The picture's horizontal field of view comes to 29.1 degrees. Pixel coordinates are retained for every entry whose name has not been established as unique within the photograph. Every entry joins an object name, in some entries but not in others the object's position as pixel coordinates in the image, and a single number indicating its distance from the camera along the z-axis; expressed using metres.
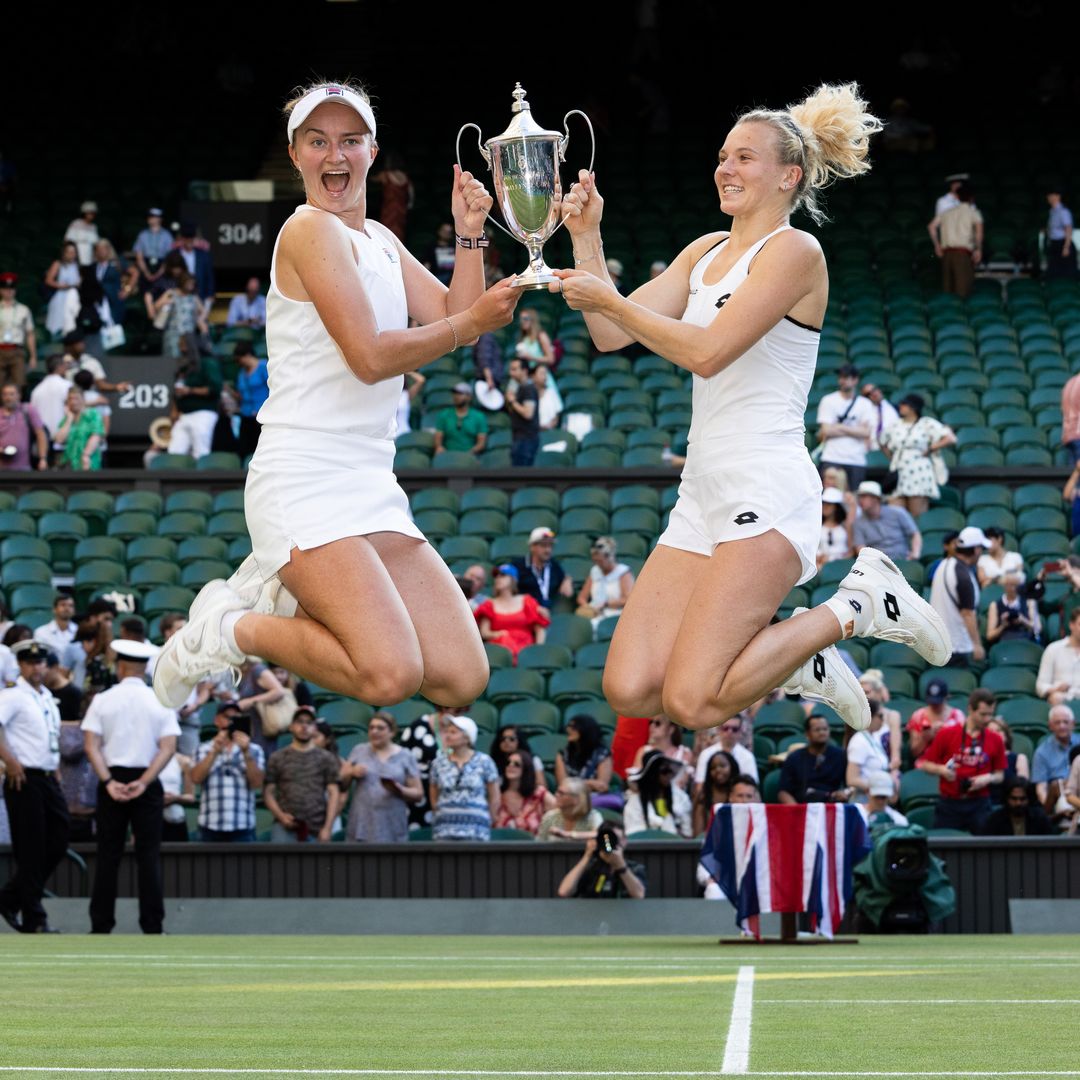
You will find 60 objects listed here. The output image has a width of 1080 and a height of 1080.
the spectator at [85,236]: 20.95
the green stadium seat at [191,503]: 17.39
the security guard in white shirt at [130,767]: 12.30
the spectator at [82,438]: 18.03
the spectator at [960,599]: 14.80
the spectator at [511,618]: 15.35
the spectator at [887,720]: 13.65
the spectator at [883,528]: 15.74
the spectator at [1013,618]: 15.12
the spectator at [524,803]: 13.80
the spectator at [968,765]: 13.40
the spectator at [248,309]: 20.45
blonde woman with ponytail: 6.16
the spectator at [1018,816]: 13.59
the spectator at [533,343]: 18.30
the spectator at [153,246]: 20.58
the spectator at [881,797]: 13.30
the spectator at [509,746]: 13.57
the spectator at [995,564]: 15.59
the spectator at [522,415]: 17.70
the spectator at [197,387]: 19.12
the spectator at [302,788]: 13.48
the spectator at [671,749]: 13.44
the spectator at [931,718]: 13.85
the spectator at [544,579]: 15.72
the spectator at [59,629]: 14.74
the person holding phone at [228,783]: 13.45
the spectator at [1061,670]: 14.29
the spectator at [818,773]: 13.21
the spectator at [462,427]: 18.19
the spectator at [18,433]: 17.77
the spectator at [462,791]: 13.29
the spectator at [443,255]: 19.98
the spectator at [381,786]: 13.45
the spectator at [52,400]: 17.95
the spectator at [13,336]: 18.42
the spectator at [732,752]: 13.34
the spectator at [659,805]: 13.58
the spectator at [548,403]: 18.34
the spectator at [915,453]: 16.52
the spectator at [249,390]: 17.81
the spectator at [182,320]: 19.38
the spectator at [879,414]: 16.98
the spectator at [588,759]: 13.54
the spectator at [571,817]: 13.10
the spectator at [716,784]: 13.13
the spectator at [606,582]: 15.38
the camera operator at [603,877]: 12.84
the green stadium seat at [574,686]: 14.66
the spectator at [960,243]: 21.11
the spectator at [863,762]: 13.33
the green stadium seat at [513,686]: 14.78
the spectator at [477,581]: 15.21
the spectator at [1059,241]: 21.38
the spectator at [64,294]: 20.06
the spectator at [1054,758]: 13.42
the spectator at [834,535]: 15.51
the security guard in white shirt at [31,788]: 12.34
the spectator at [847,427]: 16.28
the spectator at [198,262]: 20.12
